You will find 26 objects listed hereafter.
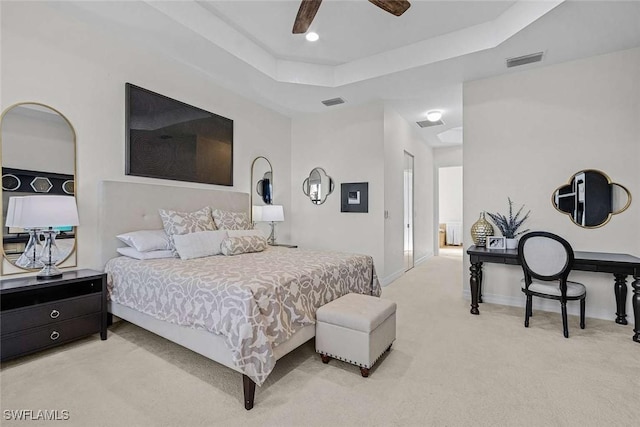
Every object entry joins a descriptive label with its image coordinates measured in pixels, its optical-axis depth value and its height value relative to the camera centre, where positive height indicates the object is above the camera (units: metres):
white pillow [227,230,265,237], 3.36 -0.25
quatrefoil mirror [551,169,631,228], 3.23 +0.14
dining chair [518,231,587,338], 2.79 -0.55
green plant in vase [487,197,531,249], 3.60 -0.16
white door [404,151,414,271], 5.73 -0.02
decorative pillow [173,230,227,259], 2.90 -0.32
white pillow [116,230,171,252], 2.89 -0.28
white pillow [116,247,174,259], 2.86 -0.41
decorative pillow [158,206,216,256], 3.17 -0.13
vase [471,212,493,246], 3.77 -0.25
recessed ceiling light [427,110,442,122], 5.13 +1.65
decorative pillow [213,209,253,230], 3.67 -0.12
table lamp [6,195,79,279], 2.28 -0.06
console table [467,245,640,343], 2.75 -0.55
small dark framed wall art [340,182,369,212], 4.77 +0.23
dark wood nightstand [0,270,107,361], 2.17 -0.78
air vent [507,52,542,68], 3.31 +1.70
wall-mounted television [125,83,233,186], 3.21 +0.85
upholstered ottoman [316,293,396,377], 2.06 -0.86
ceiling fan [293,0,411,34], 2.26 +1.58
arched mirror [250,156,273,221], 4.73 +0.46
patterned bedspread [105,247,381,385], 1.76 -0.58
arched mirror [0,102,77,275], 2.42 +0.39
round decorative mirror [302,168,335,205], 5.15 +0.44
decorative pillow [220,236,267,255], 3.13 -0.37
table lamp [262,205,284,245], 4.62 -0.03
